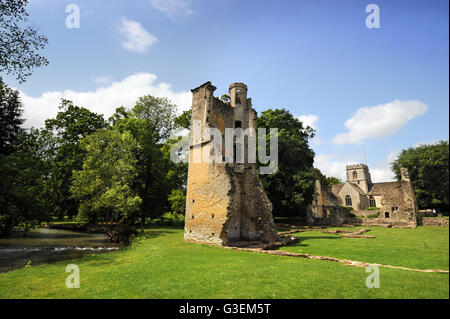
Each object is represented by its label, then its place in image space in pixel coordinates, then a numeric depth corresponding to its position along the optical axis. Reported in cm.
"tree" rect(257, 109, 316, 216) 2781
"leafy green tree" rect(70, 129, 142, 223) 2003
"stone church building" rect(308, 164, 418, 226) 3020
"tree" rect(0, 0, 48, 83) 1152
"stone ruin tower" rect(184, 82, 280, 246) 1578
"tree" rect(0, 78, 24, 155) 2361
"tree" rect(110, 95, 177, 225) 3017
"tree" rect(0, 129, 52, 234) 1248
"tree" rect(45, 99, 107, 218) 2592
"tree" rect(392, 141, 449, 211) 3900
